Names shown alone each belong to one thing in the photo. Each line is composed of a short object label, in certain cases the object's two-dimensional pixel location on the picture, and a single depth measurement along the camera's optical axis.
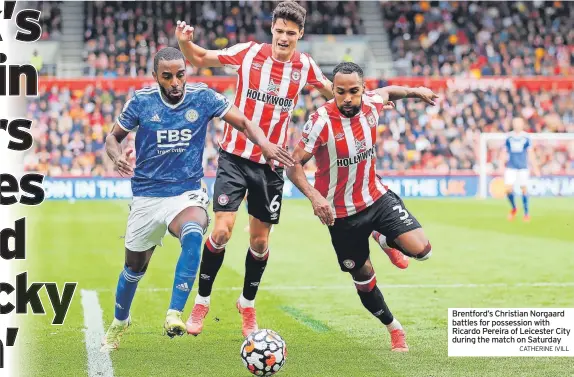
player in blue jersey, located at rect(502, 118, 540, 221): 43.72
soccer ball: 12.67
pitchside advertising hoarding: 57.81
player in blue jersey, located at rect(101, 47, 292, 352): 14.06
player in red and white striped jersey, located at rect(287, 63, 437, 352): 14.82
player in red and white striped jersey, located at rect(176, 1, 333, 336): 15.91
